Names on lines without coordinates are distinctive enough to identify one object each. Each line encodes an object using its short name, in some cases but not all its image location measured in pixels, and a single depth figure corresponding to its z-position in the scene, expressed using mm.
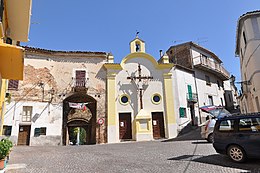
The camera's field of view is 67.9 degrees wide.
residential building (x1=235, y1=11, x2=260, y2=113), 13812
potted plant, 5614
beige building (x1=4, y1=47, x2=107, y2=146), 16656
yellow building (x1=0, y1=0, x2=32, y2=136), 5539
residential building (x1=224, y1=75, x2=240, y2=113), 29500
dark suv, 5910
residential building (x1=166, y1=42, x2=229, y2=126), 20656
